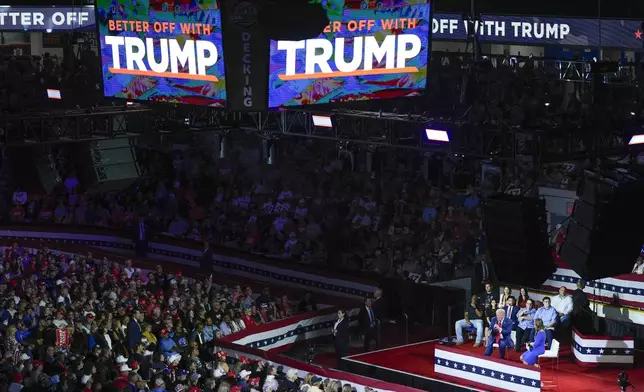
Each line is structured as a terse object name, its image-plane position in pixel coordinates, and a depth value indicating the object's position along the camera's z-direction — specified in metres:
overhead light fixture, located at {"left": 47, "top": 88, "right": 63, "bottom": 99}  32.22
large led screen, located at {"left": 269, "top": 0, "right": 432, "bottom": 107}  26.00
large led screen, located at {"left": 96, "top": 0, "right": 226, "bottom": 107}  26.30
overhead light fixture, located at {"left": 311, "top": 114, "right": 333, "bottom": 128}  29.72
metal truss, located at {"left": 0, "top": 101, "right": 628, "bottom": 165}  25.03
